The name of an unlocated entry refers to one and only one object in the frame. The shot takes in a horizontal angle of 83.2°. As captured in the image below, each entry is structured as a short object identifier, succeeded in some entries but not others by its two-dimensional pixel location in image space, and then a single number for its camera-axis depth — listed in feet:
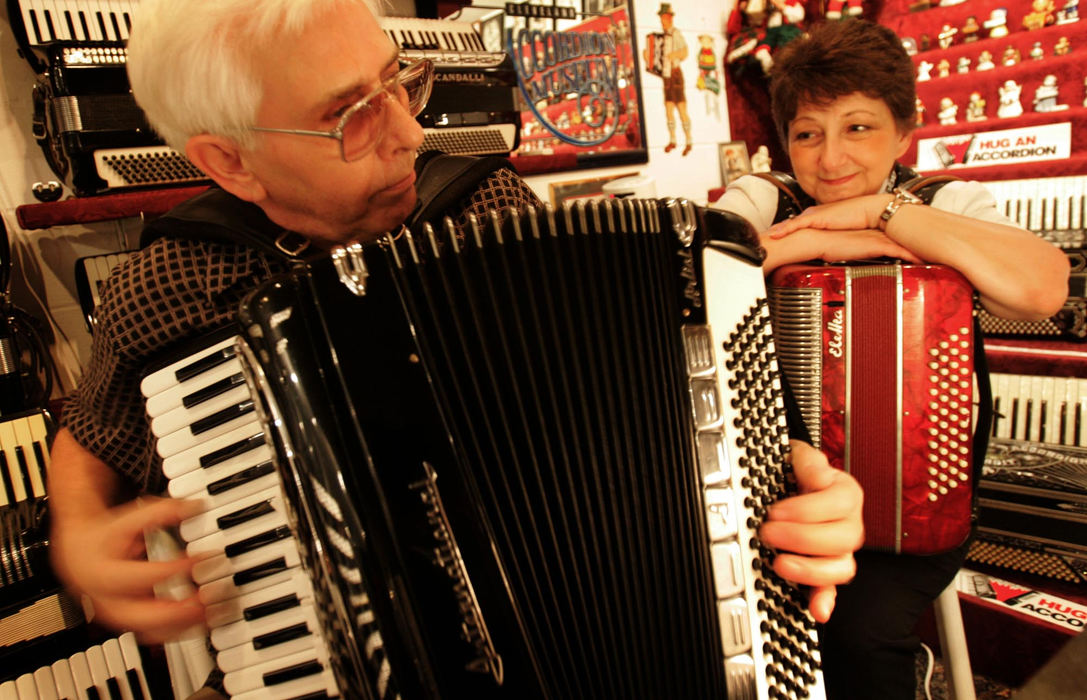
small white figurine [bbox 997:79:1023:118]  8.02
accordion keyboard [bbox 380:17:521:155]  5.84
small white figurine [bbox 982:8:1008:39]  8.38
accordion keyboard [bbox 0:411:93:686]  3.78
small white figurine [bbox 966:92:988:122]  8.38
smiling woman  3.93
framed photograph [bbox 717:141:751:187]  11.16
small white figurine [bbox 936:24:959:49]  8.87
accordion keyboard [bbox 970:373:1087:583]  5.49
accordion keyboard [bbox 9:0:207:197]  4.44
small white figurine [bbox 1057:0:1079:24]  7.83
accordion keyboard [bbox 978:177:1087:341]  6.37
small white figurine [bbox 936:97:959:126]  8.59
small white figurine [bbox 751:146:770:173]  11.30
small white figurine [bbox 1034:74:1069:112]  7.71
